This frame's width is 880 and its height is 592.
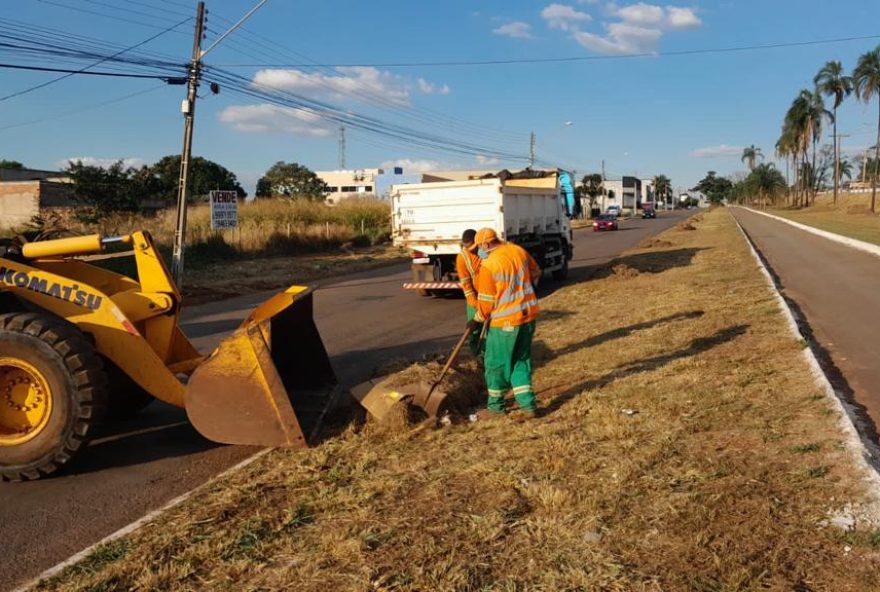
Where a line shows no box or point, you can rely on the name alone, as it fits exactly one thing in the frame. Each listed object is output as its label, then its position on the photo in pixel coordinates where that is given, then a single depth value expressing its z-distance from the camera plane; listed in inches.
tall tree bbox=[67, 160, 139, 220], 1357.0
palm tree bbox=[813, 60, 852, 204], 2564.0
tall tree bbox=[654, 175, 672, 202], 6092.5
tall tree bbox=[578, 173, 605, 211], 3218.5
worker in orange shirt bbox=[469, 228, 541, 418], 226.2
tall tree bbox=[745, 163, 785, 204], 4768.7
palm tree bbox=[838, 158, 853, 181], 4662.9
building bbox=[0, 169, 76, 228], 1509.6
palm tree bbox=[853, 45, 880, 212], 2198.6
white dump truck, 516.1
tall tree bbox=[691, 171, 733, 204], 6973.4
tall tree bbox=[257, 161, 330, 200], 2950.3
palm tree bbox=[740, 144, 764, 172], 4835.1
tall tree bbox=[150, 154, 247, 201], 2127.0
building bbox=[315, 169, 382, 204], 4365.2
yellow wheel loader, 181.8
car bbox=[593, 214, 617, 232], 1811.4
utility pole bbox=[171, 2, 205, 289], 660.7
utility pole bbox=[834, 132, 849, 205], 2868.8
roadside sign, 800.3
